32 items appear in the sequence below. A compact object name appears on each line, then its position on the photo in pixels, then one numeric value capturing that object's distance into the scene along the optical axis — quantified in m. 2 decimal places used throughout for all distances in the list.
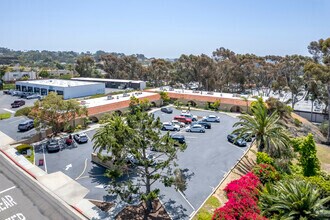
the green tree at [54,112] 37.41
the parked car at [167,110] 57.71
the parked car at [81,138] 38.41
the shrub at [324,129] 54.25
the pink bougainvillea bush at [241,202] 18.19
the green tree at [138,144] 21.62
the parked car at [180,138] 38.21
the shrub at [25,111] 42.71
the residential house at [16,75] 97.69
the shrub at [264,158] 27.72
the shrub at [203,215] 19.83
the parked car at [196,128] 43.97
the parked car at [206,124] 46.44
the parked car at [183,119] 49.66
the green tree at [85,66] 104.56
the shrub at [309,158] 30.06
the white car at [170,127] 44.72
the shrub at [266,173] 25.31
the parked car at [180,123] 46.93
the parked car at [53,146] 35.03
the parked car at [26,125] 43.34
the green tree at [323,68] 45.03
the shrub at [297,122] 52.20
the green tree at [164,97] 64.19
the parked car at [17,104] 59.98
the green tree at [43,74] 105.88
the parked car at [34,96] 68.25
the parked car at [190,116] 51.24
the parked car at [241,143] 37.22
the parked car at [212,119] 50.69
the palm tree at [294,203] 17.63
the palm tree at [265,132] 29.53
